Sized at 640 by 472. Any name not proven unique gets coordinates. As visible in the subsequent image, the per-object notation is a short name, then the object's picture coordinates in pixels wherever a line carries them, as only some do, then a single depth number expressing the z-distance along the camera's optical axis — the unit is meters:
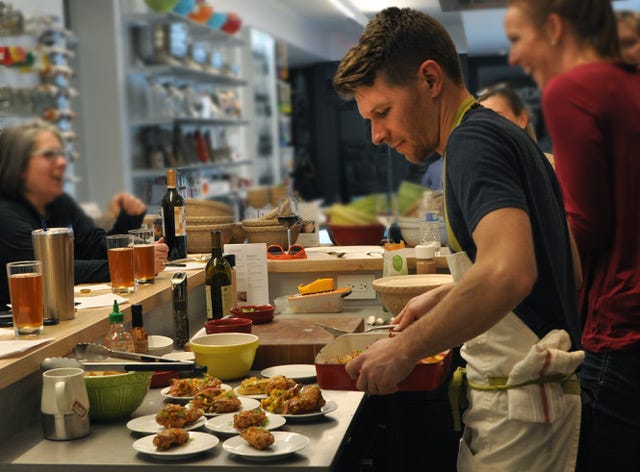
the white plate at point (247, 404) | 1.82
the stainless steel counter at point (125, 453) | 1.57
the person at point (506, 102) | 3.07
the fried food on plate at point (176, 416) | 1.72
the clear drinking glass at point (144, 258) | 2.71
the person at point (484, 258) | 1.42
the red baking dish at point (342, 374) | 1.96
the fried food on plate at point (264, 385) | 1.92
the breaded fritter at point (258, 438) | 1.58
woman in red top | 1.34
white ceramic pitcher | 1.71
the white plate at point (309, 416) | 1.77
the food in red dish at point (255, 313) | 2.56
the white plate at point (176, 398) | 1.91
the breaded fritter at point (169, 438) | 1.60
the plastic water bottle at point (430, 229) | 3.30
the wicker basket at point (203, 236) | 3.45
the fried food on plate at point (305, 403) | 1.78
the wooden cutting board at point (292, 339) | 2.29
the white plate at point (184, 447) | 1.58
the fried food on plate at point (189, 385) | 1.93
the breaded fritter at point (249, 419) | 1.69
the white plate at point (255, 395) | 1.94
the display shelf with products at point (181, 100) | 7.18
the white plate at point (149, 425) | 1.73
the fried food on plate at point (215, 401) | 1.83
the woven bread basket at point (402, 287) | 2.68
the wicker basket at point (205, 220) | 3.51
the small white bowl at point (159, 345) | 2.29
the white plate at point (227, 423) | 1.70
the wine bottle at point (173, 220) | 3.28
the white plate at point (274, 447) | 1.56
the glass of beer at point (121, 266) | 2.55
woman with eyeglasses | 3.43
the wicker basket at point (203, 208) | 3.63
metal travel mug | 2.05
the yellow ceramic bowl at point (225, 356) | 2.12
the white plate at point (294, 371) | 2.12
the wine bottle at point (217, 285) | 2.66
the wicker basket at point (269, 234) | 3.49
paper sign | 2.97
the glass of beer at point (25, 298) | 1.92
